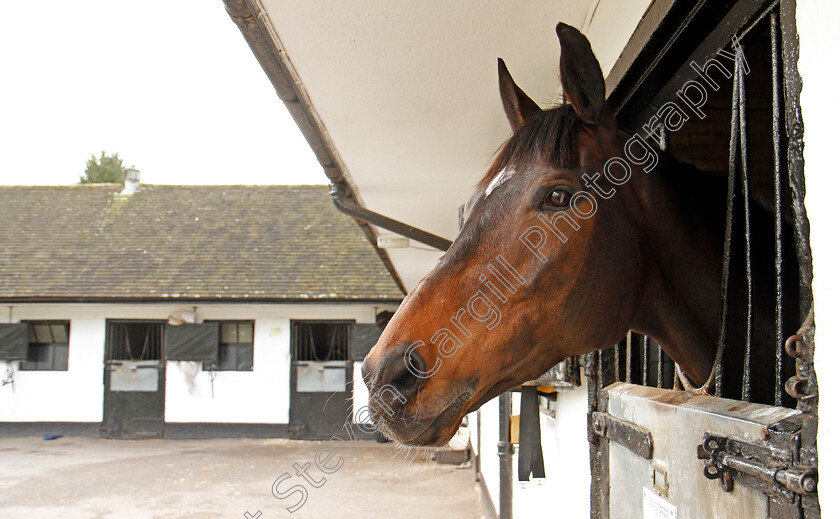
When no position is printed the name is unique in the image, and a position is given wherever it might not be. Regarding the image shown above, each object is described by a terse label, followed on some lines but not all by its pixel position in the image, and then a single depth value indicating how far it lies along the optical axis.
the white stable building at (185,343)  13.47
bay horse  1.38
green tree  36.53
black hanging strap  2.69
